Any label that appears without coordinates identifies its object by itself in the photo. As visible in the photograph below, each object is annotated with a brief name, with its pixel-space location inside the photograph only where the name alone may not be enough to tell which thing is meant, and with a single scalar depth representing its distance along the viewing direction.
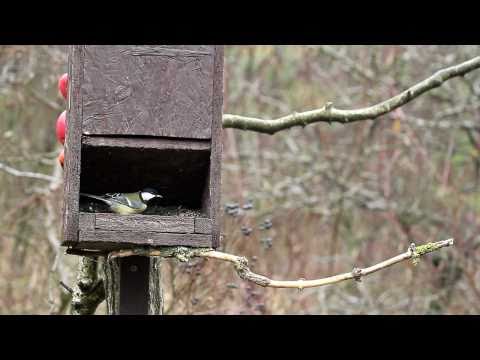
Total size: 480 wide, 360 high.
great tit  6.64
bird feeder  6.09
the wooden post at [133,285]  6.54
